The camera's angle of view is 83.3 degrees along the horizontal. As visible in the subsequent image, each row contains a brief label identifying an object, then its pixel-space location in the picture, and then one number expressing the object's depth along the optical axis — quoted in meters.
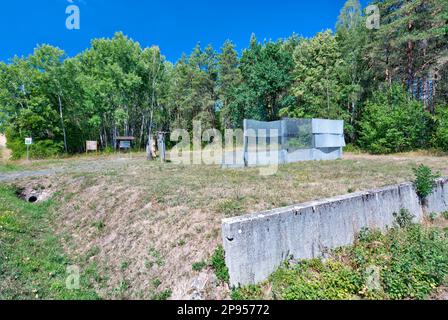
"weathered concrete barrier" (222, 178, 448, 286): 3.00
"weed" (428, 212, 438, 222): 5.59
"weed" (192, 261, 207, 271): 3.25
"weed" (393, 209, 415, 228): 4.95
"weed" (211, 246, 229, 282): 3.04
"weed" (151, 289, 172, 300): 3.06
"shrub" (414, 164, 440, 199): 5.46
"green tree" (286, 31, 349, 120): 19.58
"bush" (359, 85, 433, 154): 15.03
